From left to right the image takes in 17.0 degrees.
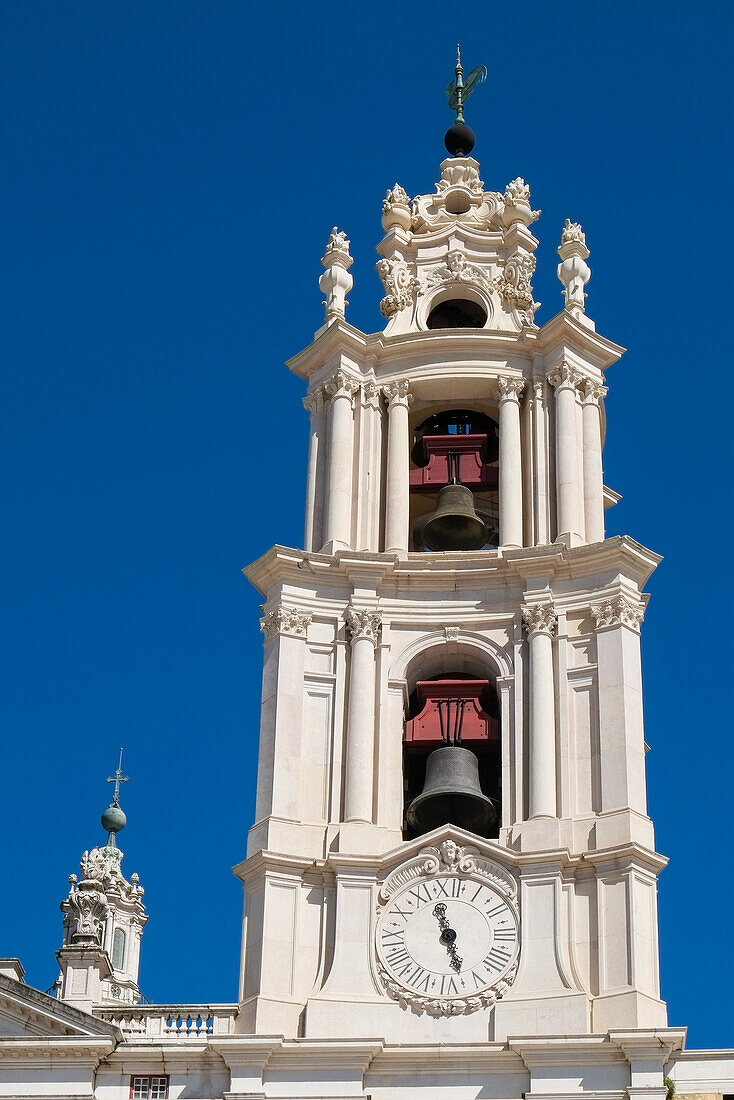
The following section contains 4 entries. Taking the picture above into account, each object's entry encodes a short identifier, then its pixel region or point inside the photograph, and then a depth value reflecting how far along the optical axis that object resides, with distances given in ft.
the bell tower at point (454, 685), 136.36
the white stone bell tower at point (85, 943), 138.62
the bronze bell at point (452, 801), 143.33
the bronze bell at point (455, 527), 159.22
